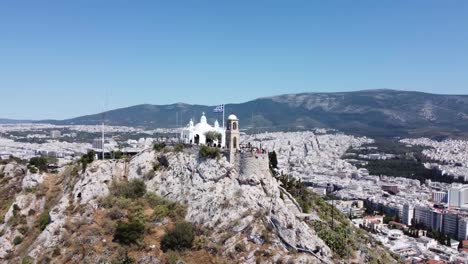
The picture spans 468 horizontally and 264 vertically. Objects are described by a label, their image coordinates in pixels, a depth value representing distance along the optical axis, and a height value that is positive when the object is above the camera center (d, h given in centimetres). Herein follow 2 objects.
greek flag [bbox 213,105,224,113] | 4562 +94
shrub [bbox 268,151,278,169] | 5462 -504
